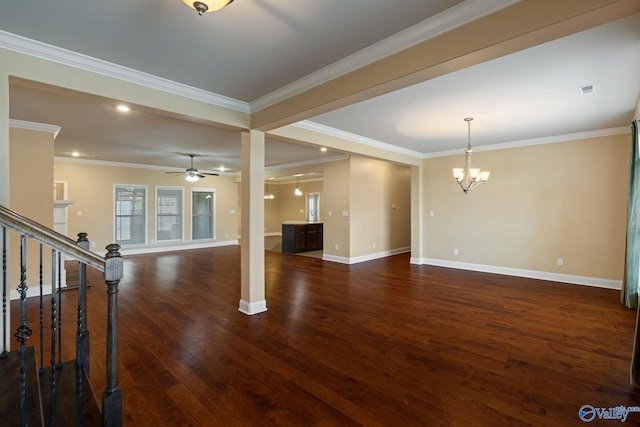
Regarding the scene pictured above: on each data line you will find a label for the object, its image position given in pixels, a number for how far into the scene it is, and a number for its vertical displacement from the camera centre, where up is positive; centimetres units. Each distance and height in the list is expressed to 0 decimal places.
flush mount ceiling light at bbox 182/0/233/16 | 164 +116
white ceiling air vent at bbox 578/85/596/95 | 329 +139
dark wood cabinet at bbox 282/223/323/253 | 918 -80
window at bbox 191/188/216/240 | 1007 -4
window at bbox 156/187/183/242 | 929 -5
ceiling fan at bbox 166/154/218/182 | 743 +94
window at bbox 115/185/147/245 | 853 -7
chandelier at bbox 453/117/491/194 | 477 +63
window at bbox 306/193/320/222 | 1323 +22
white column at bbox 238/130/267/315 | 388 -13
